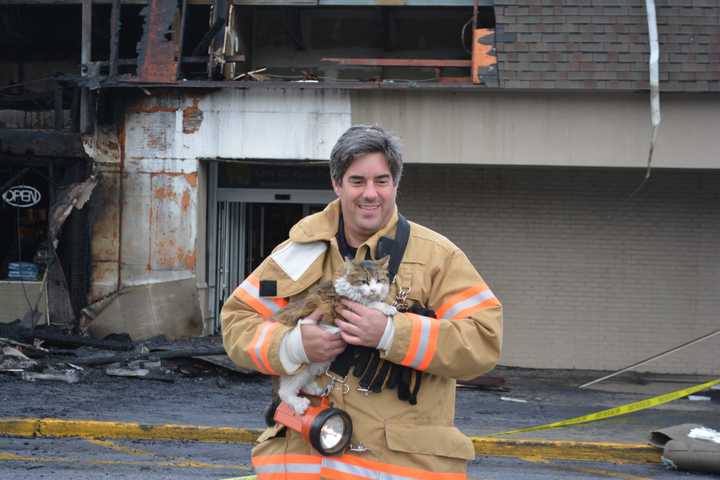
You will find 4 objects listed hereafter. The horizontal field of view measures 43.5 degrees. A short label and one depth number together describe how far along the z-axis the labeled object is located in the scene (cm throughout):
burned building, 1308
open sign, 1401
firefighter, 272
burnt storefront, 1320
